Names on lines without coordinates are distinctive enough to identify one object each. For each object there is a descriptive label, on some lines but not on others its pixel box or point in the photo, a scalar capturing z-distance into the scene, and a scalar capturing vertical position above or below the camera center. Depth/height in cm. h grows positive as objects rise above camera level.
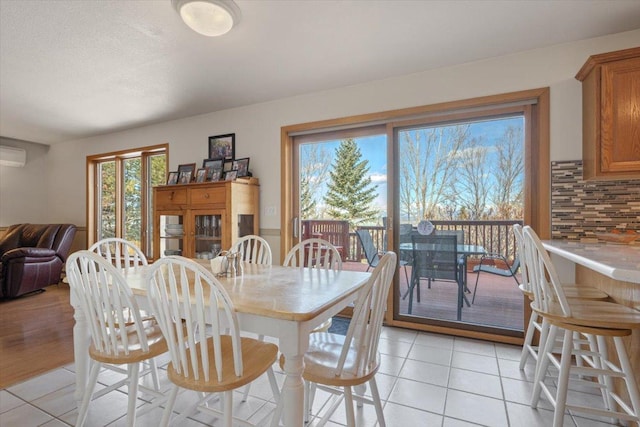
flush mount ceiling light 179 +118
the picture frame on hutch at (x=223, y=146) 377 +84
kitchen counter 115 -20
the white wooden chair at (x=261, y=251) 242 -29
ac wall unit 497 +95
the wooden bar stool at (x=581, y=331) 138 -51
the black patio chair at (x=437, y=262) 288 -44
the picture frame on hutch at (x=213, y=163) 374 +62
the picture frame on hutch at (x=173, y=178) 399 +48
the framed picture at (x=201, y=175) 367 +47
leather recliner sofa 395 -54
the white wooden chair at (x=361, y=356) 124 -61
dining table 116 -36
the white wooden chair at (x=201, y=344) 117 -49
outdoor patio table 280 -32
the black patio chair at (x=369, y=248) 321 -34
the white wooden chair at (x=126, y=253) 220 -28
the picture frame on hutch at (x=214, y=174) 367 +49
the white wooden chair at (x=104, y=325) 139 -50
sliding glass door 270 -2
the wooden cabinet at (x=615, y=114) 198 +65
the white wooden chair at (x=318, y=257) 213 -29
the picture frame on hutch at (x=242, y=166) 360 +57
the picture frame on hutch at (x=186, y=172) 388 +54
